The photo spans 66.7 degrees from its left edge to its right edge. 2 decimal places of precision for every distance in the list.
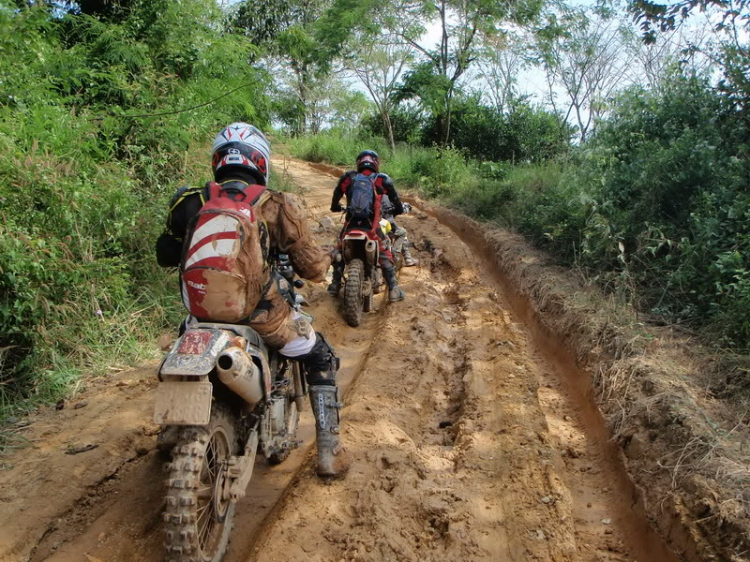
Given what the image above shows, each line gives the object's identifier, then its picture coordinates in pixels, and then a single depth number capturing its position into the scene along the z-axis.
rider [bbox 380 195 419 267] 7.87
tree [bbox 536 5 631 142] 17.83
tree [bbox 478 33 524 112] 18.44
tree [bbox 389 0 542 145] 17.80
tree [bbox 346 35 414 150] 19.62
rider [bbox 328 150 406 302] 7.33
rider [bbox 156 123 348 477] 2.74
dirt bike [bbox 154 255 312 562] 2.45
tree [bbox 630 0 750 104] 6.33
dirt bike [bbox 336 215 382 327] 6.76
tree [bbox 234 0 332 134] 21.50
